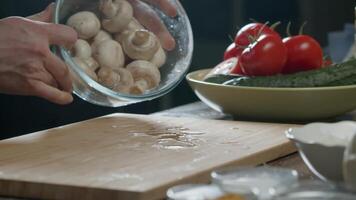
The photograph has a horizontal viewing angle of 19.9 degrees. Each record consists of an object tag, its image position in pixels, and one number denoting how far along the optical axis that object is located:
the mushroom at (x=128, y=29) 1.48
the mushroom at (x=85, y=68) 1.41
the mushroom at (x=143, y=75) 1.46
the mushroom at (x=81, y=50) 1.42
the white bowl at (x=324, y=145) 0.99
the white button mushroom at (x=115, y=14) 1.46
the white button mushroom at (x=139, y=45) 1.46
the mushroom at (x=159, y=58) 1.51
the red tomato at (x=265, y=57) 1.52
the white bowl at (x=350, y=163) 0.90
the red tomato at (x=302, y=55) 1.54
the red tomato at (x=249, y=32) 1.58
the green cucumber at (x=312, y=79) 1.48
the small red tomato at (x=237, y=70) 1.59
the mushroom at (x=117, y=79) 1.42
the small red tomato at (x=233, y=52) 1.64
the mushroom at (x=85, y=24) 1.44
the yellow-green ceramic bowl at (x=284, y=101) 1.46
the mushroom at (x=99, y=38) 1.45
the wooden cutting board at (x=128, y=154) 1.06
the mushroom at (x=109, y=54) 1.43
